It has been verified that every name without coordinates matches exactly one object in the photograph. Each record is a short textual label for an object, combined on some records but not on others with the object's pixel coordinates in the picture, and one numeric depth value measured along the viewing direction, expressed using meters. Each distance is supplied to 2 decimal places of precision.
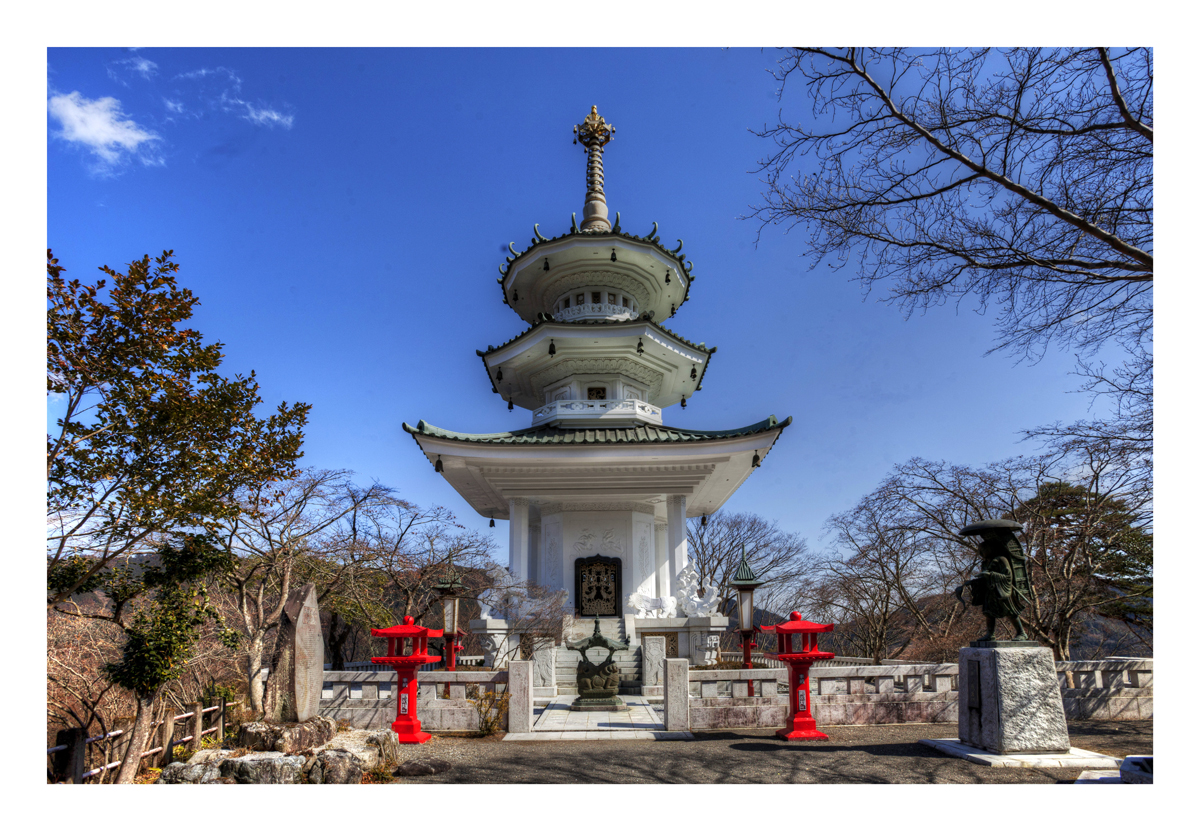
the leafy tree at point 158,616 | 7.72
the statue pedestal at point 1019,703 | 7.25
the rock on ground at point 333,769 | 6.49
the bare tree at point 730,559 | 34.59
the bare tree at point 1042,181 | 5.70
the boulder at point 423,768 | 7.29
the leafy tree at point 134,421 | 7.02
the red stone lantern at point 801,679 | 9.23
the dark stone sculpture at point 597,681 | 11.82
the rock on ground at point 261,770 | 6.29
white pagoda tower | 16.25
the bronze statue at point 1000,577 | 7.96
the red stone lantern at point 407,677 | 9.24
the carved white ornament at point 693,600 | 15.86
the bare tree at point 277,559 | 12.29
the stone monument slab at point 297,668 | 7.27
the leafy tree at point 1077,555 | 12.20
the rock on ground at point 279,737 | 6.74
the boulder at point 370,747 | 6.88
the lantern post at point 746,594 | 15.88
